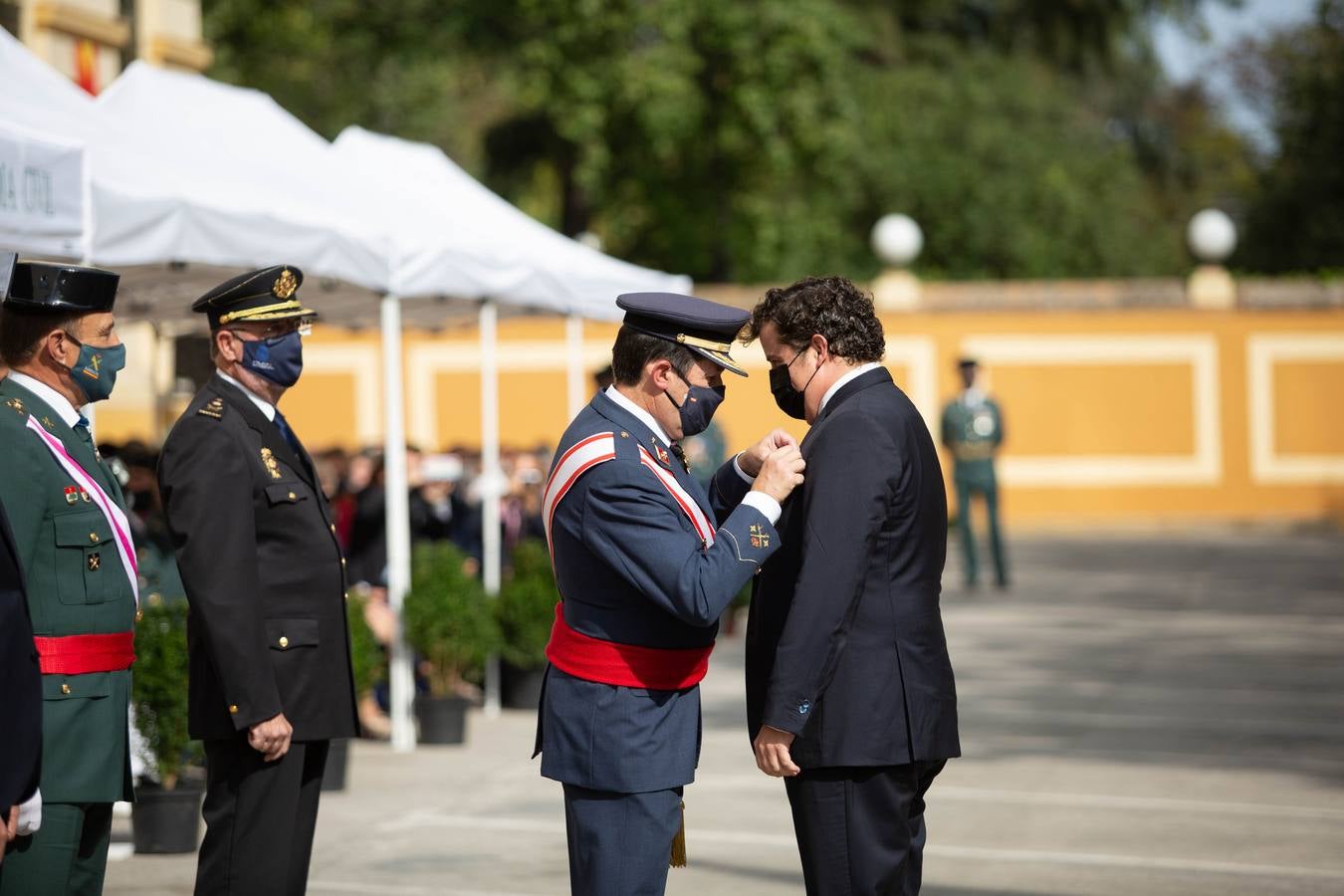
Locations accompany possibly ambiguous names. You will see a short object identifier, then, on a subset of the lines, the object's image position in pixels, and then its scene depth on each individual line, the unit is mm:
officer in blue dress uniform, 7988
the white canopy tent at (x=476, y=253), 19297
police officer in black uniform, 9312
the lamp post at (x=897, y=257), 51031
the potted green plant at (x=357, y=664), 16812
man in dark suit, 8242
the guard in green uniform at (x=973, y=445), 34750
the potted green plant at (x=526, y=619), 21250
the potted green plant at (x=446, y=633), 19500
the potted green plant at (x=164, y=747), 14031
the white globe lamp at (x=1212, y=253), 50094
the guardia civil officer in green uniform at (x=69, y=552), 8414
